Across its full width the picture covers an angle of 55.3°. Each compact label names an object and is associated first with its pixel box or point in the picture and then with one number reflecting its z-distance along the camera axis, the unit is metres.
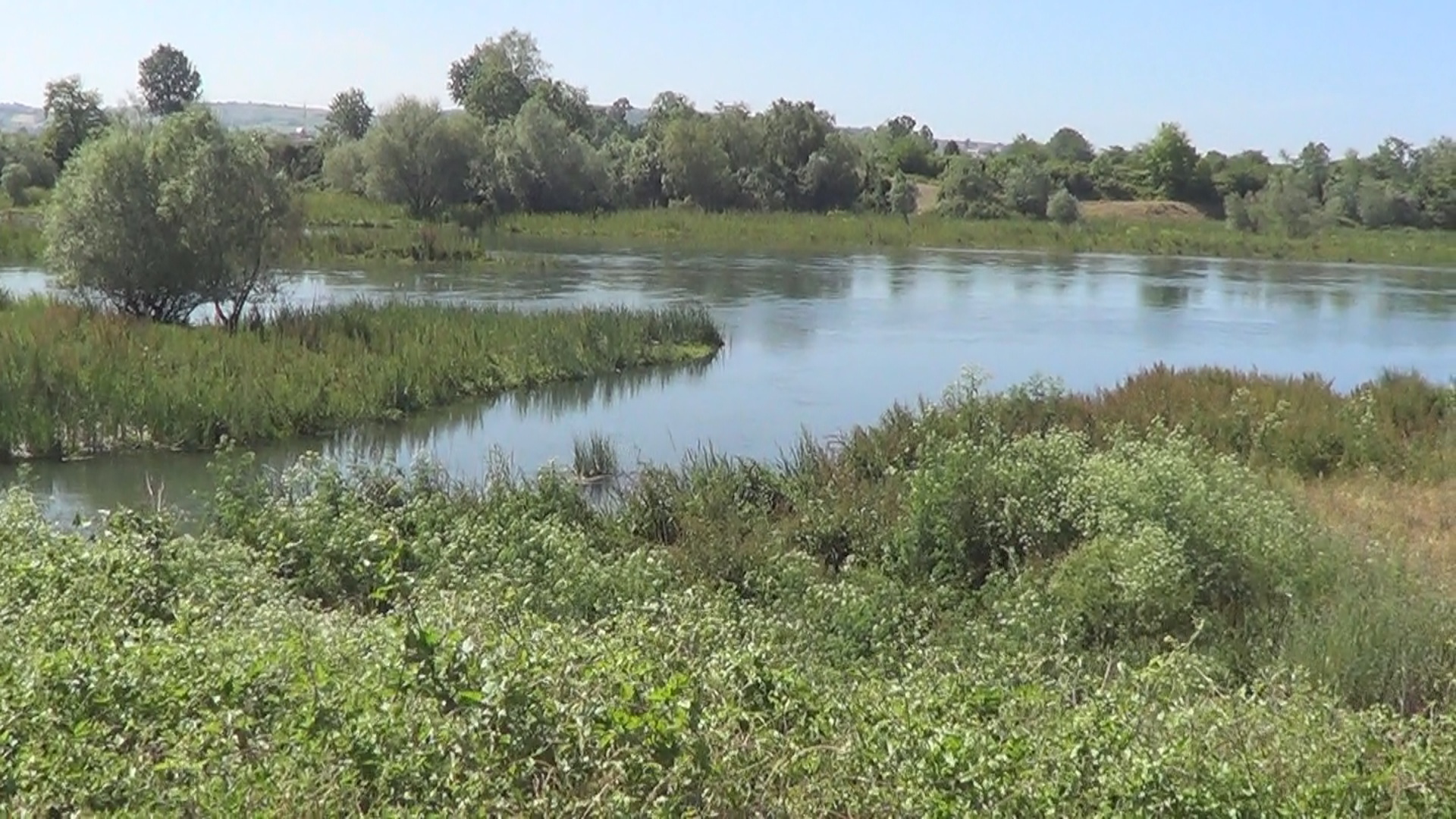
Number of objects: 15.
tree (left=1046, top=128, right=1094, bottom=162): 92.46
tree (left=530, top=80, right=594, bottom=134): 72.31
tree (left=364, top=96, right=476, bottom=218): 46.88
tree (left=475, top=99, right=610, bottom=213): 49.31
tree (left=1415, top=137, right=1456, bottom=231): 61.59
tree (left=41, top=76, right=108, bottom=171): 54.00
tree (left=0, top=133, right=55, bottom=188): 50.41
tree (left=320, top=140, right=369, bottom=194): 49.97
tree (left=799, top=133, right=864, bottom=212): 58.81
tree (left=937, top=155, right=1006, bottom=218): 59.69
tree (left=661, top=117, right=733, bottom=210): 54.75
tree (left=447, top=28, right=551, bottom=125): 72.94
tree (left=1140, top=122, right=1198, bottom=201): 71.06
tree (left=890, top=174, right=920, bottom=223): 59.69
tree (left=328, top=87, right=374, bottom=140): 85.56
